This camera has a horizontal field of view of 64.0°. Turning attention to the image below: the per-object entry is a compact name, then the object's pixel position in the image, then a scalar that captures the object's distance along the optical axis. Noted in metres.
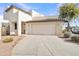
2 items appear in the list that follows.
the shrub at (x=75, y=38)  3.32
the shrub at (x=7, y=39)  3.26
